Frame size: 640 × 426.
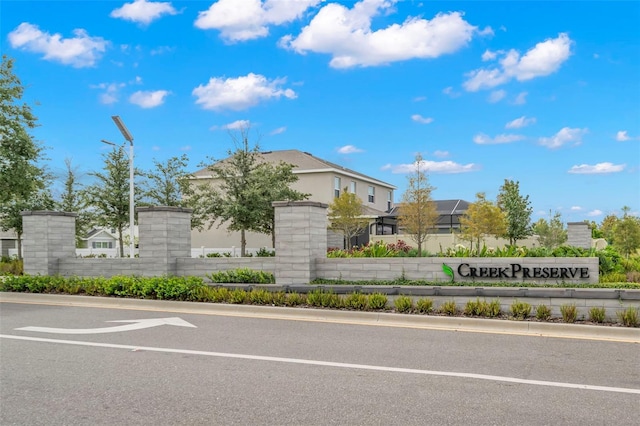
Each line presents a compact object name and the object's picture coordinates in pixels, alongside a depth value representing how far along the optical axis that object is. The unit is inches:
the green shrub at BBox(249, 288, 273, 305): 497.4
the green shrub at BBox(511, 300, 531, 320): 411.5
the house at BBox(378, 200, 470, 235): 1648.6
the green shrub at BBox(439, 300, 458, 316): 431.5
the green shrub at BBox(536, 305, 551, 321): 410.0
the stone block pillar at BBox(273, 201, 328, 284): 549.0
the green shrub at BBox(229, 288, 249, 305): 499.8
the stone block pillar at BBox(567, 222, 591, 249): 1051.3
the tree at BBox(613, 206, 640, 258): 1259.2
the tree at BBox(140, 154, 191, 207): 1286.9
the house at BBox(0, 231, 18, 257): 2030.0
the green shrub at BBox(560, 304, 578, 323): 402.3
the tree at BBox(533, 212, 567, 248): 1614.2
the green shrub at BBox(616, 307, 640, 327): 383.9
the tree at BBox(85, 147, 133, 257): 1259.8
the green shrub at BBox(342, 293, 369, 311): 457.1
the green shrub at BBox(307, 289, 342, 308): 469.6
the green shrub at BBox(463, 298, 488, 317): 425.4
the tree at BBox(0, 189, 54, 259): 1374.3
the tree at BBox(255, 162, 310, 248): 1160.2
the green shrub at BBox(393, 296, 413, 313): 444.5
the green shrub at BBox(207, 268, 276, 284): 567.2
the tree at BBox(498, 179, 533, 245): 1665.8
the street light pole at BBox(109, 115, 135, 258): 853.8
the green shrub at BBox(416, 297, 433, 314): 439.8
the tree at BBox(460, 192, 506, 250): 1449.3
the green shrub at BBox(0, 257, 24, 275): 818.8
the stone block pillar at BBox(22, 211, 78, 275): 678.5
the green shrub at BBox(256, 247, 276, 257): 1069.1
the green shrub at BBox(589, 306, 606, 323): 398.9
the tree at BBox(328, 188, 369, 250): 1397.6
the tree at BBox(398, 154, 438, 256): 1336.1
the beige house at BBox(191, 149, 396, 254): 1512.1
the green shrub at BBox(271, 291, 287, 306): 492.1
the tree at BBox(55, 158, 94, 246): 1325.0
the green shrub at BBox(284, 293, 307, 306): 487.8
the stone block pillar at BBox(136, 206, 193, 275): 613.6
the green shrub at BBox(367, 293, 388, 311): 453.7
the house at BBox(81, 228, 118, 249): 2233.0
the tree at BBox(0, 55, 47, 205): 839.1
